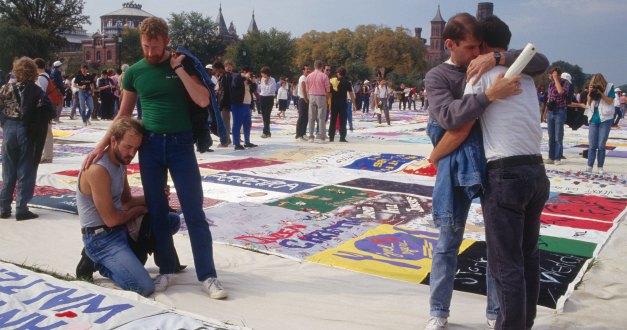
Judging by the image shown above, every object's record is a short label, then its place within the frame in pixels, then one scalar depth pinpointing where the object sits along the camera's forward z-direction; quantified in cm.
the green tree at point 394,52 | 7362
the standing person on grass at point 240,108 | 1126
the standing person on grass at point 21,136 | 562
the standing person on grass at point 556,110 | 987
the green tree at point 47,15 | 5525
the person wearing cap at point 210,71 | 1473
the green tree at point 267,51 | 7050
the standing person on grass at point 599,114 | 882
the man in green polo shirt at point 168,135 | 366
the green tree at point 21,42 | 5156
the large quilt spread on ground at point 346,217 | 390
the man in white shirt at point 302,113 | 1324
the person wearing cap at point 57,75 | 1457
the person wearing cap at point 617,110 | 2248
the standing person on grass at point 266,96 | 1359
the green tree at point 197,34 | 7538
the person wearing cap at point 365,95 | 2781
